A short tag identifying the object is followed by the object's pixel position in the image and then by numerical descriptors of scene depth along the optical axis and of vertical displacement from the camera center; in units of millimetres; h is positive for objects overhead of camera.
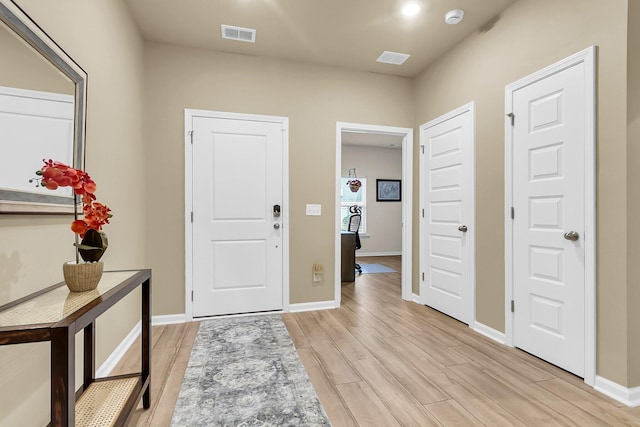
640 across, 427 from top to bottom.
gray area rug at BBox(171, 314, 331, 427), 1698 -1092
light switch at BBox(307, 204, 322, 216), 3568 +33
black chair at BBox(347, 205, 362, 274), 6070 -229
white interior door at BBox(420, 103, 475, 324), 3045 -6
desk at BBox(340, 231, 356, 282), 5109 -712
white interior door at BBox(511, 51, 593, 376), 2084 -20
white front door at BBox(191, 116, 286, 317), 3246 -26
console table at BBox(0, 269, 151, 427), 888 -394
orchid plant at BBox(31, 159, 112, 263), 1253 +23
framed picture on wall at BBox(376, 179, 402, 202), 8148 +601
